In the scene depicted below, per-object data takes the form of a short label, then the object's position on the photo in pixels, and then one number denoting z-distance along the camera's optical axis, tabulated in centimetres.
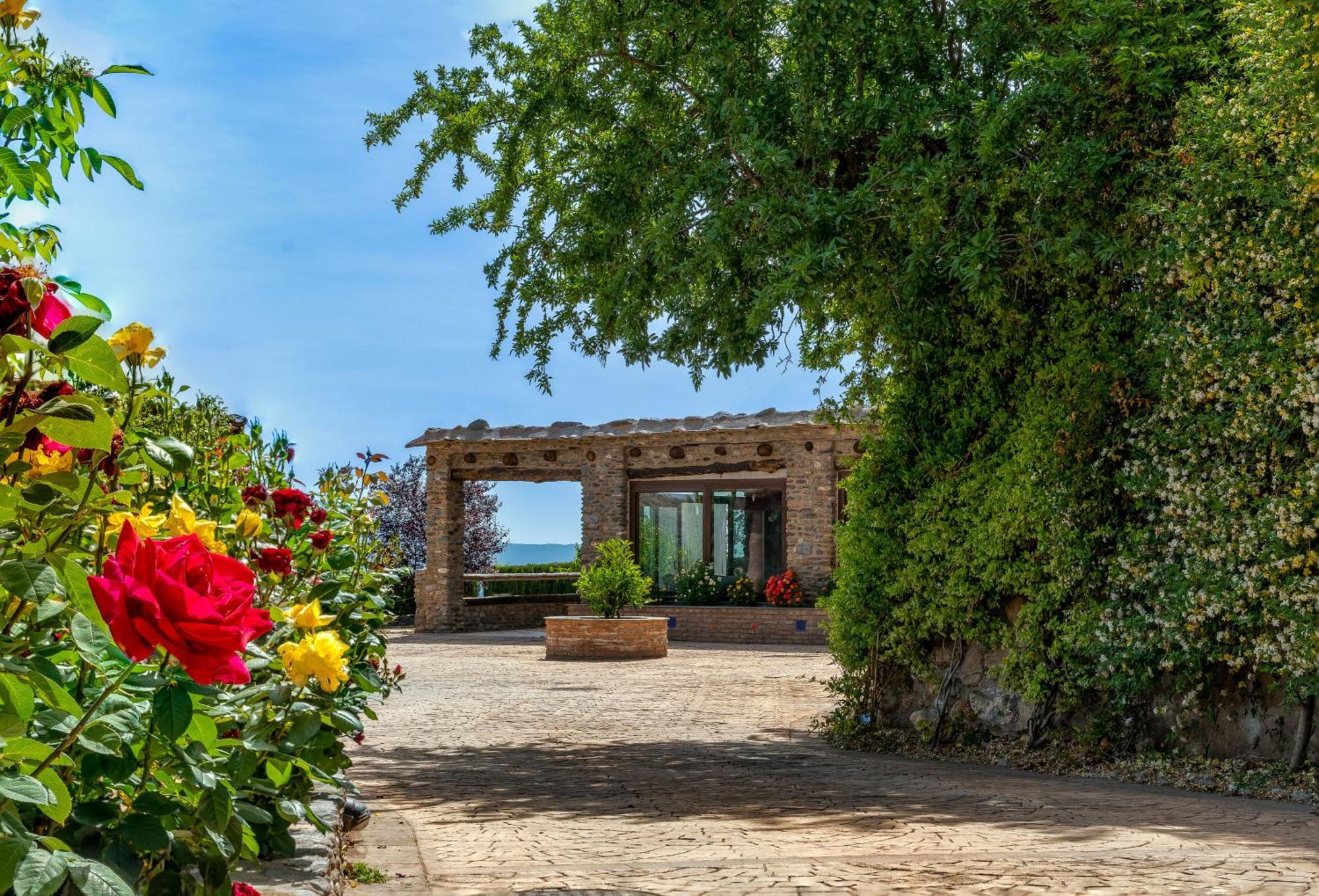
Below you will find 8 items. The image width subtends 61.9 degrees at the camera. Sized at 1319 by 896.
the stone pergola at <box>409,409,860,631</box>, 1898
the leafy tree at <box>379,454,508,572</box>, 3034
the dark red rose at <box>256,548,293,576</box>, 304
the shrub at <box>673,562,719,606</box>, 2066
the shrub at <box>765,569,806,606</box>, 1912
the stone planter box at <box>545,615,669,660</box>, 1611
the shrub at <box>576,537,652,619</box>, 1620
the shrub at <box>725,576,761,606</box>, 2028
